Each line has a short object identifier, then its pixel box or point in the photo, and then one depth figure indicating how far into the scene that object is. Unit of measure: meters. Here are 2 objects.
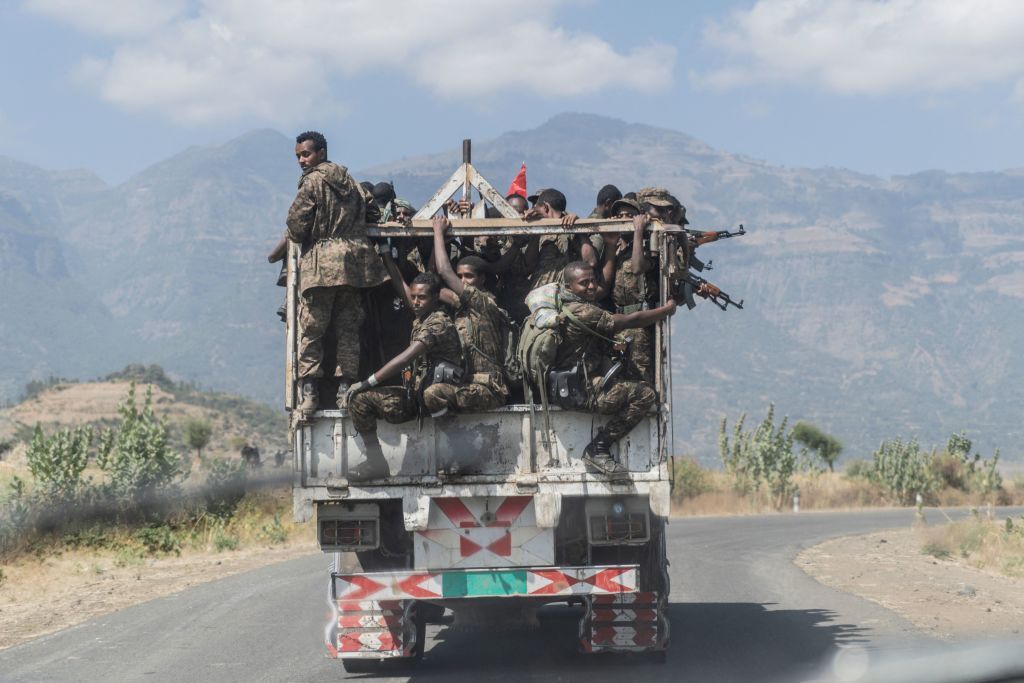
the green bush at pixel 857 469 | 49.91
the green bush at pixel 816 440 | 81.81
